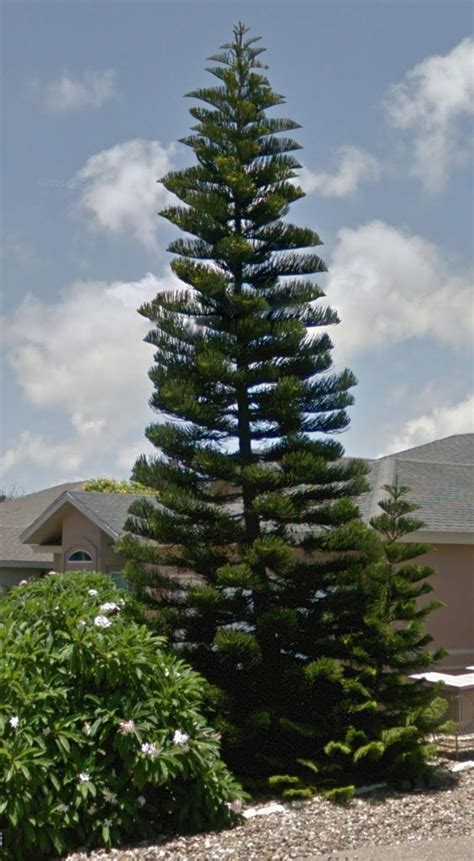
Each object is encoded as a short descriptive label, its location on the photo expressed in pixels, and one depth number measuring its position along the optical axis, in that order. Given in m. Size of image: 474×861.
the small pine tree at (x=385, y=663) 9.80
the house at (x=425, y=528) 14.46
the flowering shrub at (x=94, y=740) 7.44
